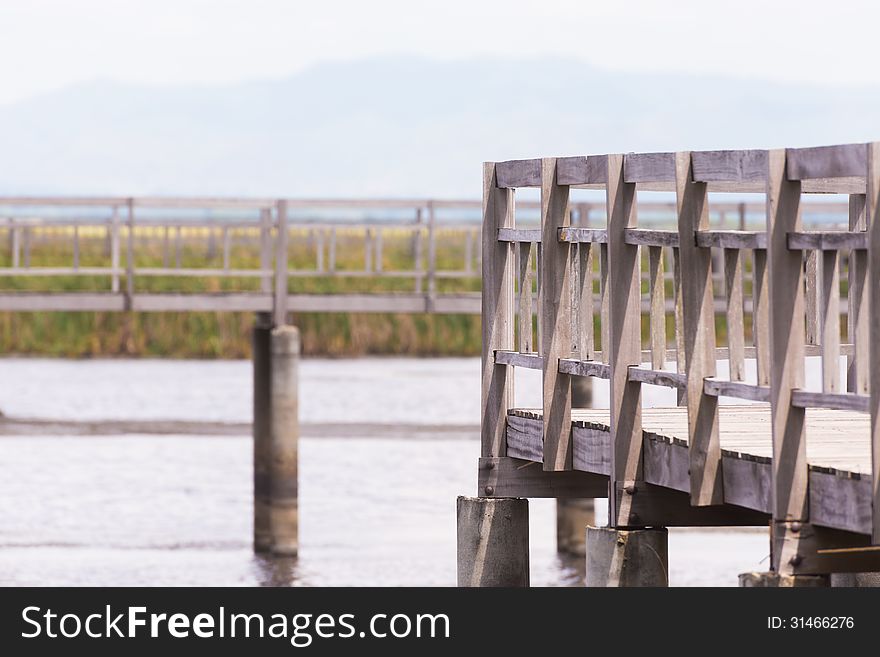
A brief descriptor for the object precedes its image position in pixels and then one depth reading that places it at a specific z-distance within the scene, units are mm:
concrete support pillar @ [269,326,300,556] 40750
